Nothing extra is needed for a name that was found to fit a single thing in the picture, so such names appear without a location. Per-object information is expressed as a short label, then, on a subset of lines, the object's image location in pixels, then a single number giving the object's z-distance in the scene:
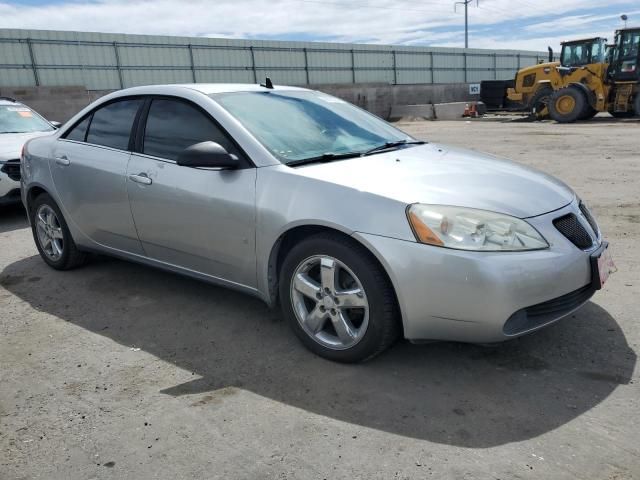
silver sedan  2.64
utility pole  48.92
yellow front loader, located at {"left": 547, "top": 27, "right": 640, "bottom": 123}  18.62
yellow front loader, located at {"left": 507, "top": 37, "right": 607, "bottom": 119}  20.48
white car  6.91
